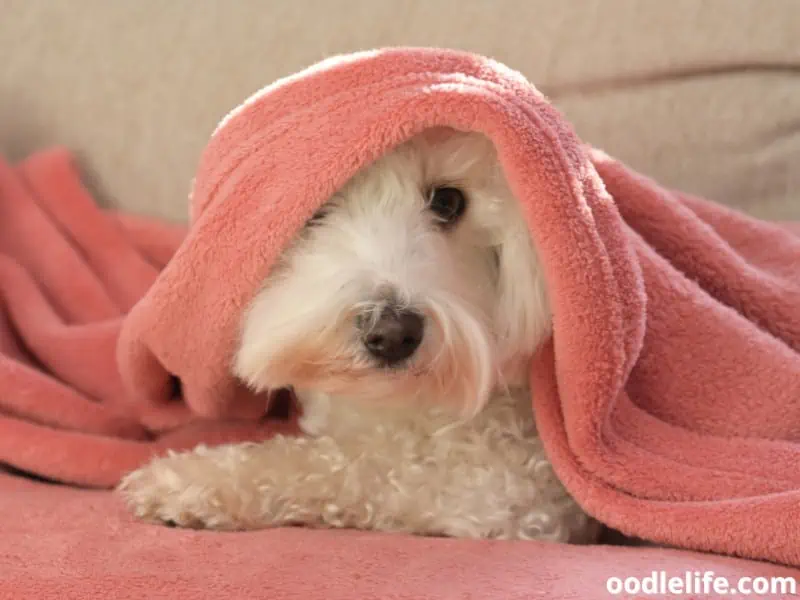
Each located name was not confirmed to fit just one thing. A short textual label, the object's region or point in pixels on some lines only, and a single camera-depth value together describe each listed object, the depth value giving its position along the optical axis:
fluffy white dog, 0.68
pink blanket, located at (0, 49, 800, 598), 0.68
